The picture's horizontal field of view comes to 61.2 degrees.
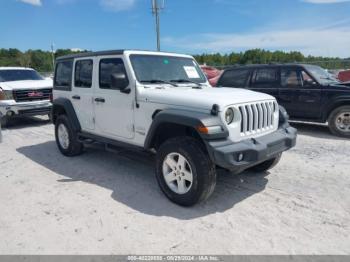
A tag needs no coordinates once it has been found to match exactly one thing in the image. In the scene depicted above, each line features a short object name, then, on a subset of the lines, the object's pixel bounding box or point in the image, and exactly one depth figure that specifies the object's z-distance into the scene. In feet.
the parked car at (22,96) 28.89
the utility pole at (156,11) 83.87
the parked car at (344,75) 43.24
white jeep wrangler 11.06
